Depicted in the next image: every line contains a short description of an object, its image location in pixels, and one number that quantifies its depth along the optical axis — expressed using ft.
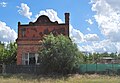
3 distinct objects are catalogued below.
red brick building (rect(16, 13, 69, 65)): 74.88
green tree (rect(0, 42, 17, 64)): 87.82
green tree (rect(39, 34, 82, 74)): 62.94
